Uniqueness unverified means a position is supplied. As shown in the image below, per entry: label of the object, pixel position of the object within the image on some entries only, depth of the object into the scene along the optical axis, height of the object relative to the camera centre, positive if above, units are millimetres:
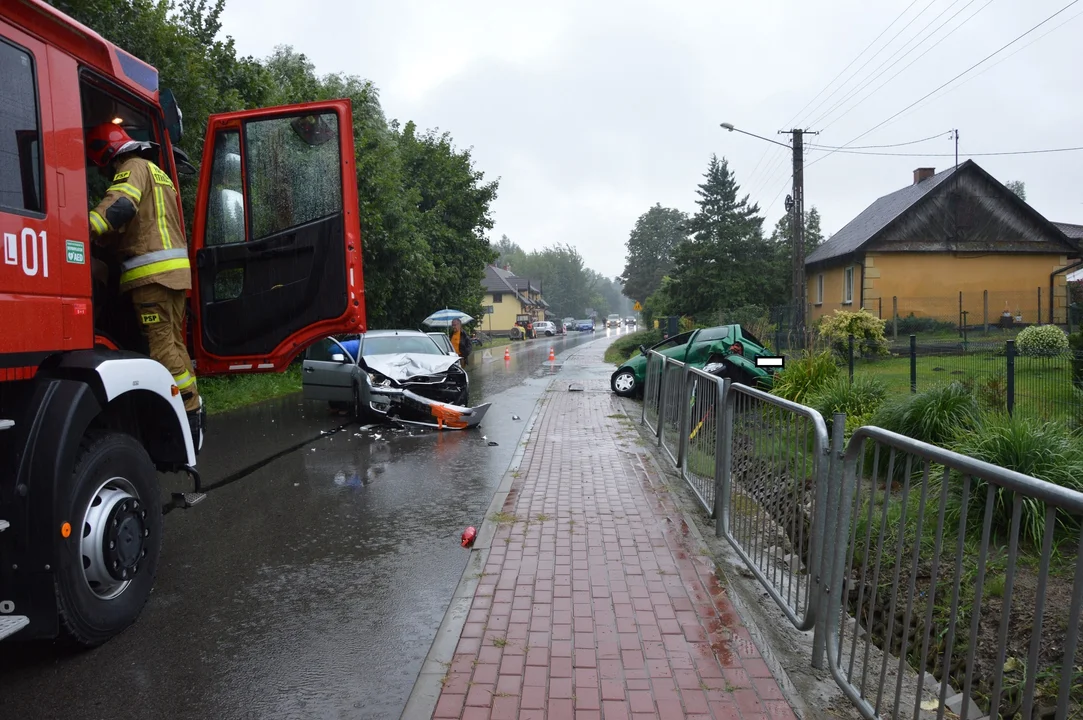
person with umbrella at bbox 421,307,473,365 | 20922 -89
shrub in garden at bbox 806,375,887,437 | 8883 -1050
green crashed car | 12695 -671
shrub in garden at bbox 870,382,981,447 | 7055 -997
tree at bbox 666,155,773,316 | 35000 +2103
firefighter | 4348 +530
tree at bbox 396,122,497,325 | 29531 +4411
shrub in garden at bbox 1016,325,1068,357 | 15645 -652
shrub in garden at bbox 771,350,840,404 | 10828 -917
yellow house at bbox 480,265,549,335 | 79312 +1840
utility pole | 22844 +2698
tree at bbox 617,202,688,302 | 95500 +8349
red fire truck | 3383 +197
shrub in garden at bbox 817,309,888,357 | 19844 -399
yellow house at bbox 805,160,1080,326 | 30484 +2333
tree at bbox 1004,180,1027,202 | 108394 +17076
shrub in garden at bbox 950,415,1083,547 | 5445 -1051
